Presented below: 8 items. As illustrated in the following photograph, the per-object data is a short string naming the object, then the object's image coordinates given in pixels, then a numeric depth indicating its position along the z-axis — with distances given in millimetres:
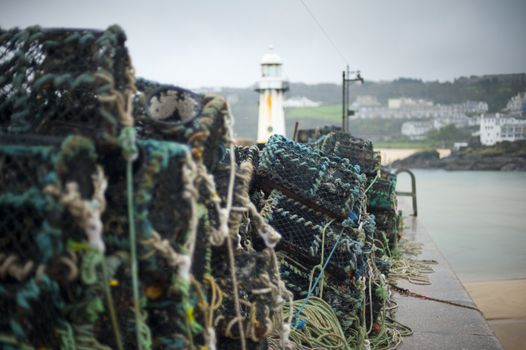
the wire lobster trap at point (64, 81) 1735
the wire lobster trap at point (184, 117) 2021
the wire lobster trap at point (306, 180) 3357
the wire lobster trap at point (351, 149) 4977
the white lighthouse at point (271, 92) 25094
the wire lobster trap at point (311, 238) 3249
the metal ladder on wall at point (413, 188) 10533
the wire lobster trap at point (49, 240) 1535
